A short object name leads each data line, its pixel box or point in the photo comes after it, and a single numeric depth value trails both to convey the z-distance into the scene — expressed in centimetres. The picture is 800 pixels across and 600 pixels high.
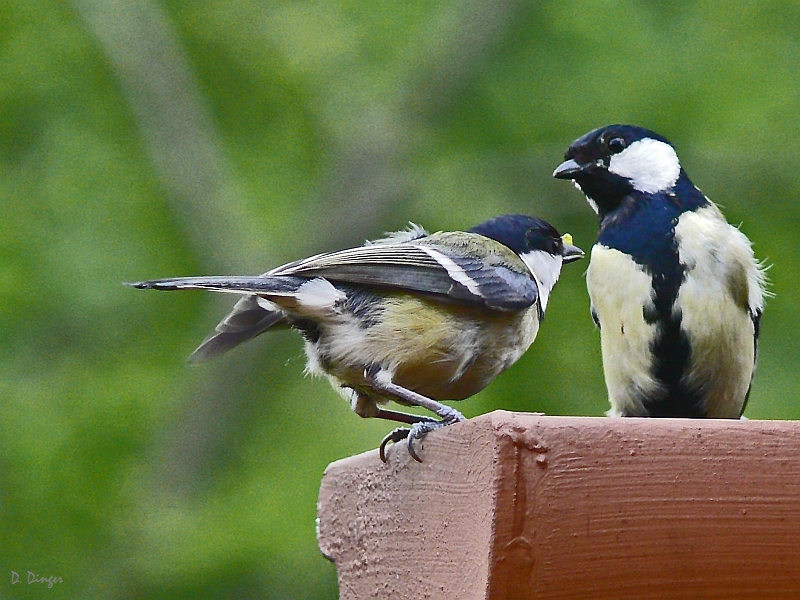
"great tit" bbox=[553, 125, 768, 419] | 473
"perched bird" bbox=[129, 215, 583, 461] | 413
